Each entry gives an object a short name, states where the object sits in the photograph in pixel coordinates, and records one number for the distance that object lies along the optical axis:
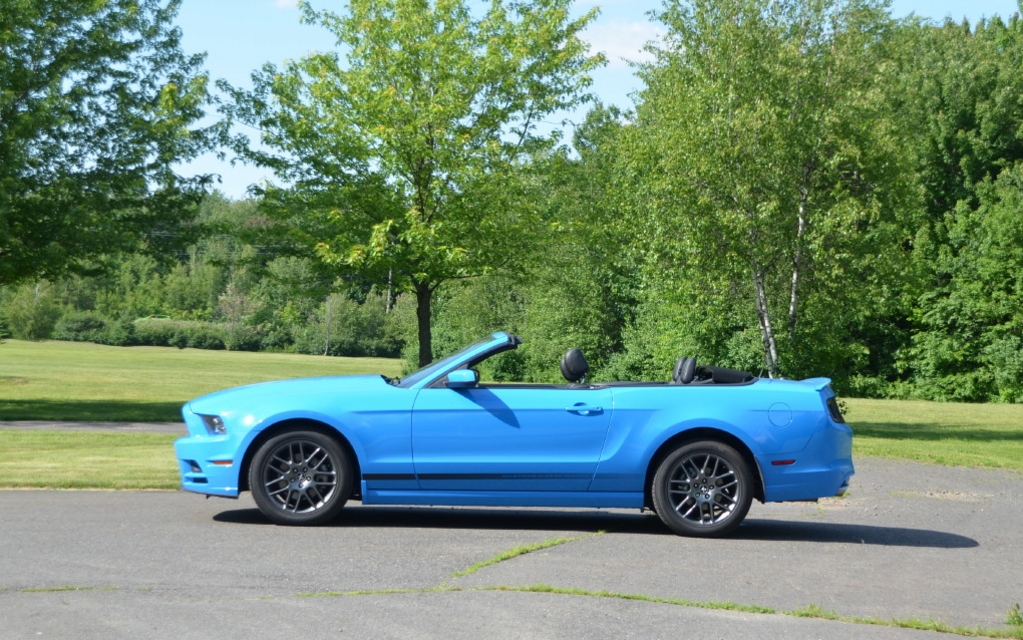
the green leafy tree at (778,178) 24.00
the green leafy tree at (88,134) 24.61
